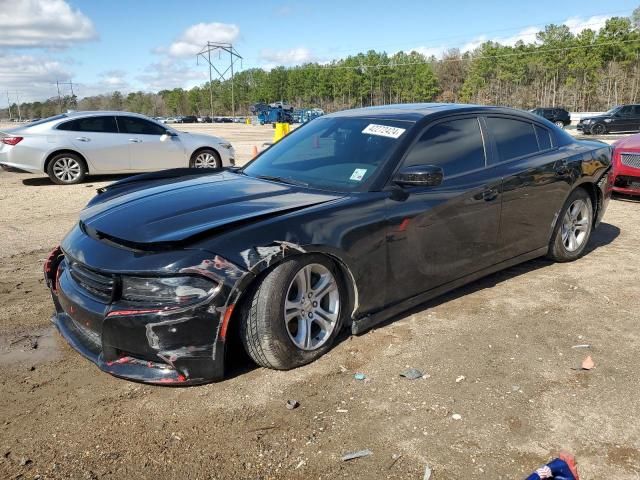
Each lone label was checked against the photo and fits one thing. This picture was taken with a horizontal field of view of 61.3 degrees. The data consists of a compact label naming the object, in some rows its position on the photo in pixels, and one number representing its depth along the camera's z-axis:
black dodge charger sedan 2.85
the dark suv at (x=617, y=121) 30.77
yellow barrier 16.27
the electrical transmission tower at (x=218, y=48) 87.56
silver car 10.48
